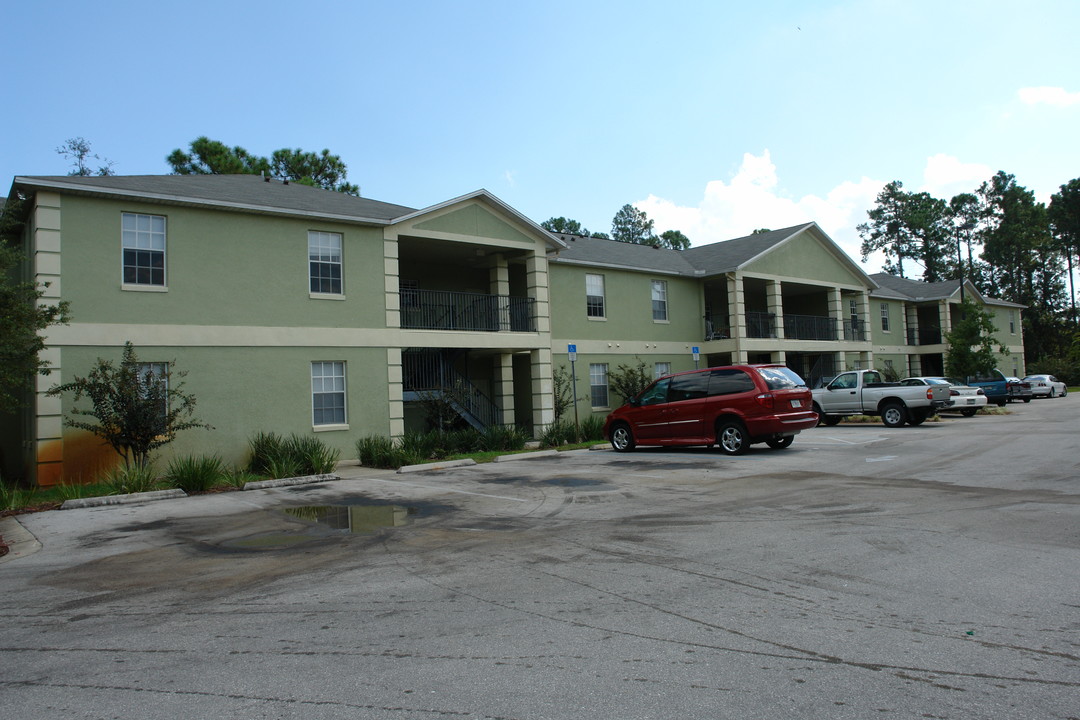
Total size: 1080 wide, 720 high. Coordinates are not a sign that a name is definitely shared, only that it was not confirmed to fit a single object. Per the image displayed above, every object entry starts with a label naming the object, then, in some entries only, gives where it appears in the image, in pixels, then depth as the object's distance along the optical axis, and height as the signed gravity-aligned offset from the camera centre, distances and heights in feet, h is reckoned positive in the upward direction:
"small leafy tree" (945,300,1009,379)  104.12 +5.26
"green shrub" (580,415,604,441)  72.49 -3.10
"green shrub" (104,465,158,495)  42.55 -3.75
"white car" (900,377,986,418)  87.30 -1.73
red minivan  52.80 -1.19
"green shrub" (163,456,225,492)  44.57 -3.74
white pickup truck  74.74 -1.29
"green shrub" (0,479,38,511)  39.50 -4.27
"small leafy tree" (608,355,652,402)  83.05 +1.60
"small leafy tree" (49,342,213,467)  44.88 +0.38
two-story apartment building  49.47 +8.29
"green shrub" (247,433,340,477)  50.24 -3.29
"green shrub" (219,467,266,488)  46.45 -4.27
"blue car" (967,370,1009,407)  111.96 -0.45
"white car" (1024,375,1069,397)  126.52 -0.85
